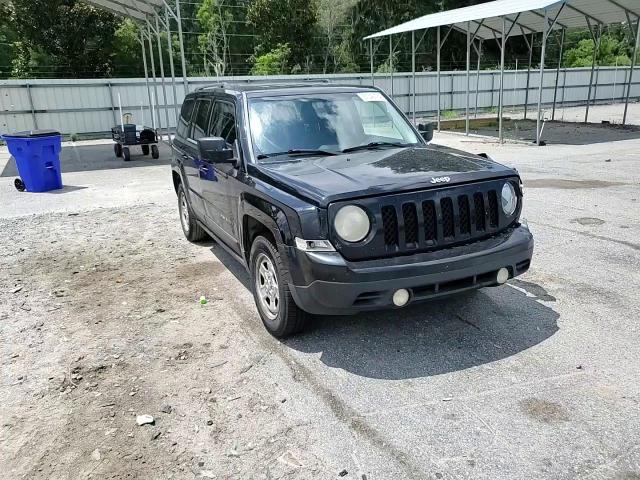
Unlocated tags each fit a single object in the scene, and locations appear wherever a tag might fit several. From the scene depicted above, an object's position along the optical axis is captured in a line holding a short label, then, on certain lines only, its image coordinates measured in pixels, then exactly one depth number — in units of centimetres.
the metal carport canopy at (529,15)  1689
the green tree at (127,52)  3472
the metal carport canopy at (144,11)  1443
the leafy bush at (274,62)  3578
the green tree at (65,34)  3191
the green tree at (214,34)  4178
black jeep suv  366
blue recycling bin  1065
